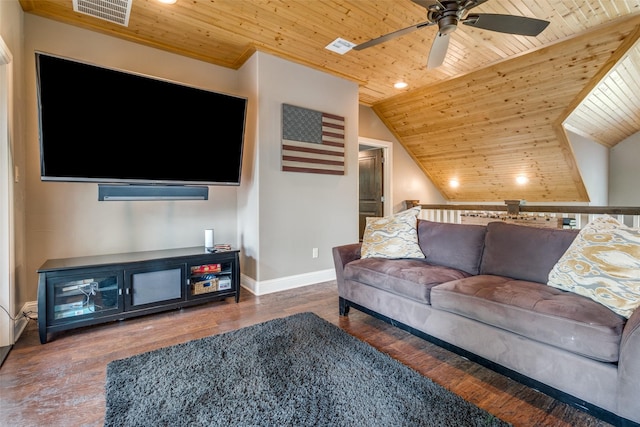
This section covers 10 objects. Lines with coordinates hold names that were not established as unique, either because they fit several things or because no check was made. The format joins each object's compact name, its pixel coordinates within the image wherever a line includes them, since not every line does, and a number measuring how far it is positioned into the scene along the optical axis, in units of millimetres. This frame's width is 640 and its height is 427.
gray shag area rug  1425
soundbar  2703
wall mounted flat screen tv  2355
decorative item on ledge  3998
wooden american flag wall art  3576
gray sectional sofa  1341
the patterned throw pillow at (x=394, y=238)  2701
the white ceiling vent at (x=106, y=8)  2473
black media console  2293
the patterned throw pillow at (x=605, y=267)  1496
